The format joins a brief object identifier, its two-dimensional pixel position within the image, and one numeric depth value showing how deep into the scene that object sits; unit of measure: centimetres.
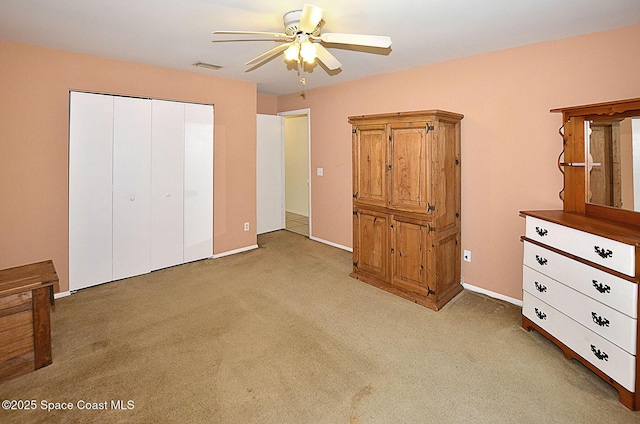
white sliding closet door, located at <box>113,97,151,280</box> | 368
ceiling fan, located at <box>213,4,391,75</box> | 203
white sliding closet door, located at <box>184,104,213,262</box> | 427
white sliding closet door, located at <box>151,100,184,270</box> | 397
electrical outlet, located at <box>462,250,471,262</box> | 362
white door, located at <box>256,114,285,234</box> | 589
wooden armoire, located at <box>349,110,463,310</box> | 315
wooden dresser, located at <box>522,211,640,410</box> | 188
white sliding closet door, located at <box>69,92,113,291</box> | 340
